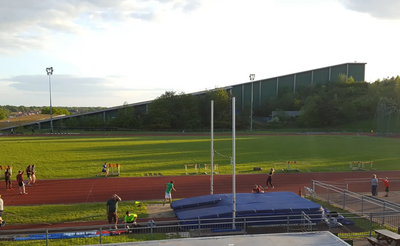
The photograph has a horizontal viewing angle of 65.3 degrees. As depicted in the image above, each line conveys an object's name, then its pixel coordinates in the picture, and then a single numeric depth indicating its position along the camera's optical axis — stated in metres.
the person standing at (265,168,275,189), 21.75
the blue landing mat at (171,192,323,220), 14.25
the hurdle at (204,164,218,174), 28.07
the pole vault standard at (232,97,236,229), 12.85
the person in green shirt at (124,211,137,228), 13.17
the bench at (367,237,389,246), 10.07
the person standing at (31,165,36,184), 22.55
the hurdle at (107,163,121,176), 26.31
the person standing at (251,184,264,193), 18.12
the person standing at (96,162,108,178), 25.55
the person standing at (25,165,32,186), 22.31
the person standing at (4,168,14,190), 21.03
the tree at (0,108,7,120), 117.06
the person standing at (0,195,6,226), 13.96
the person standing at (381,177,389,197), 19.87
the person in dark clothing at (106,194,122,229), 13.35
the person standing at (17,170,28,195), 19.64
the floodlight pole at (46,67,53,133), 69.38
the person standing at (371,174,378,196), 19.67
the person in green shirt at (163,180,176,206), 17.38
